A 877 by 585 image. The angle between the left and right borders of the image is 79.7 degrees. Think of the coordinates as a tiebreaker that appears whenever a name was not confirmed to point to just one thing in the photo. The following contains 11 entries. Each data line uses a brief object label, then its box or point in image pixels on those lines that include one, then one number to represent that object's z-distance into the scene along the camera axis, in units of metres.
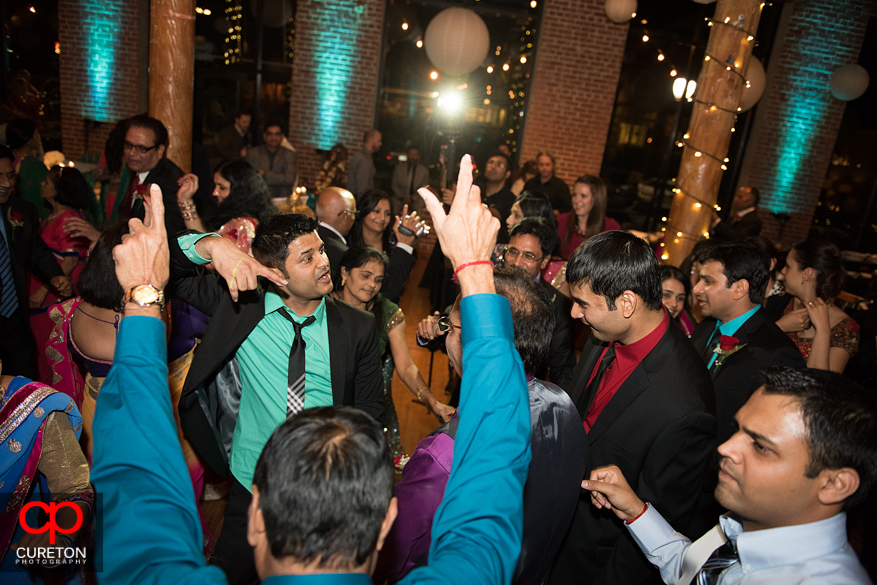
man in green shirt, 1.92
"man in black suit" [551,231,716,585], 1.51
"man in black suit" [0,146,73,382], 2.75
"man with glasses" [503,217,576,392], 2.64
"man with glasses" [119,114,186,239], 3.30
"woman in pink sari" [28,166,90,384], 3.68
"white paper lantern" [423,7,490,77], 6.39
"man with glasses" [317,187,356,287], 3.52
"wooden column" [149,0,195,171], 4.05
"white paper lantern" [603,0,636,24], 6.84
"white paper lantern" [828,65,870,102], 7.26
